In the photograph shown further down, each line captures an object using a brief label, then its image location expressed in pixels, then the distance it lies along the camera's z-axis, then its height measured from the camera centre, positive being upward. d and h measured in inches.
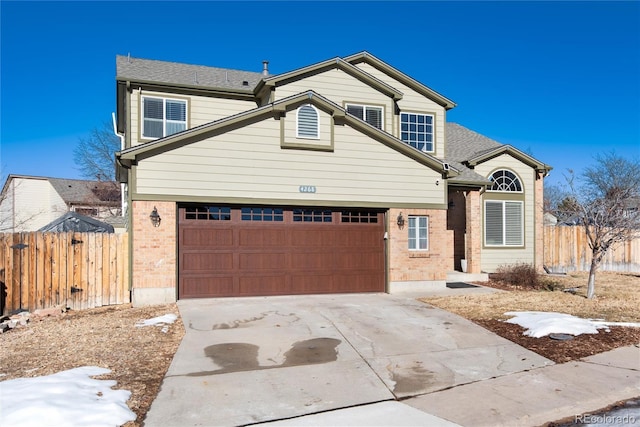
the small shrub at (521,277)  602.9 -77.6
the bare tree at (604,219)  478.9 +0.4
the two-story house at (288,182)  462.0 +42.3
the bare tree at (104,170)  1484.5 +174.1
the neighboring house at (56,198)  1540.4 +78.2
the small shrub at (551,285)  574.6 -86.7
